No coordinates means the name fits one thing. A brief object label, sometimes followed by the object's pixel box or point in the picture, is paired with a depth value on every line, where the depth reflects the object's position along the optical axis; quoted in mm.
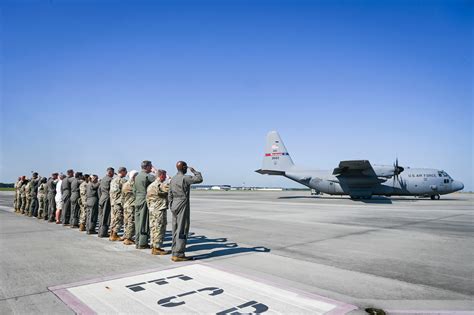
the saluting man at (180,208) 6113
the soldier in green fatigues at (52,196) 12789
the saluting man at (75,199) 11070
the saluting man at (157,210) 6703
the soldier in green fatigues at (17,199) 17125
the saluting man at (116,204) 8570
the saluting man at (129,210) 7925
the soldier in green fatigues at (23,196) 16234
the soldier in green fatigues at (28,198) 15367
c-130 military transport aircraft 29453
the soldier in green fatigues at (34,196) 14703
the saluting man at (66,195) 11625
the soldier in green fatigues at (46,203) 13414
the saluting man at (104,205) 9062
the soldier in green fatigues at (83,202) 10344
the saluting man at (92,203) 9641
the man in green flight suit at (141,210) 7379
